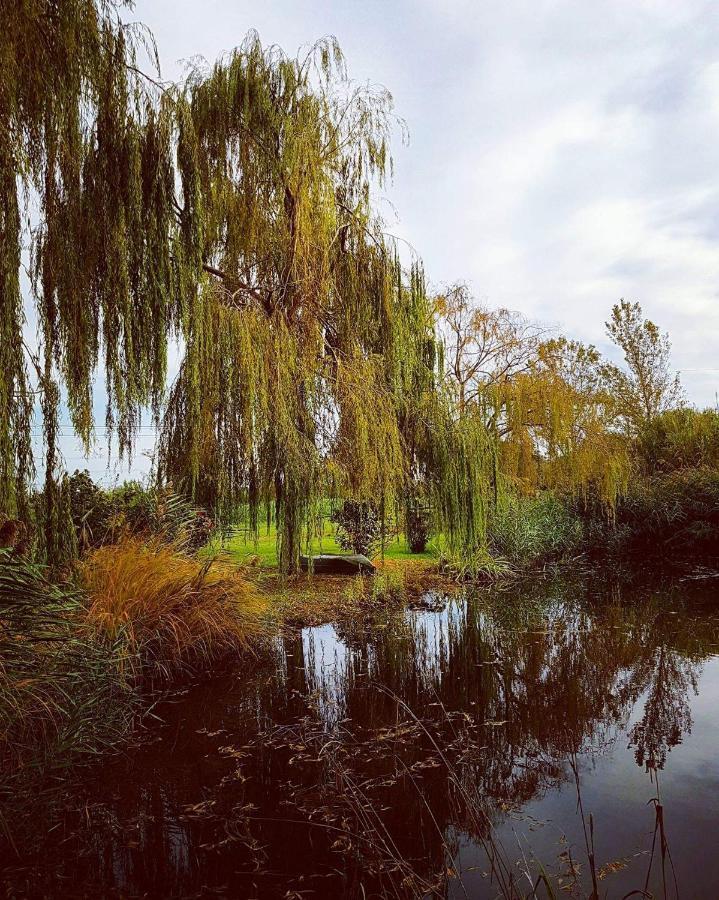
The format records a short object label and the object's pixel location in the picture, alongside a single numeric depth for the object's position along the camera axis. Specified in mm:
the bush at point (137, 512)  5879
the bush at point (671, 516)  11766
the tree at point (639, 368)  21109
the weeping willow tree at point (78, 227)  2371
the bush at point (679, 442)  15008
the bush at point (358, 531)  10969
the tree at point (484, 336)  14391
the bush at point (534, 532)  11609
